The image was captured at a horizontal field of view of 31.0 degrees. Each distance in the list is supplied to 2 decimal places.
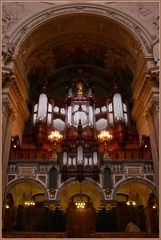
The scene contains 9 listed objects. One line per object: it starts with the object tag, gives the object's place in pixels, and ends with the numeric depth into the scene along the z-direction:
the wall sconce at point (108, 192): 13.42
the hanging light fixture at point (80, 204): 13.90
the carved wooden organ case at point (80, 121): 16.66
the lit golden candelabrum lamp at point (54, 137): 16.32
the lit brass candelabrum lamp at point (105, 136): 16.29
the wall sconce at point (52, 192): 13.40
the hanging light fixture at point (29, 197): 15.79
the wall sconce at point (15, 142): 15.64
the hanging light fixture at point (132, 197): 16.05
